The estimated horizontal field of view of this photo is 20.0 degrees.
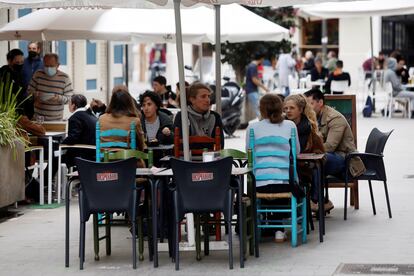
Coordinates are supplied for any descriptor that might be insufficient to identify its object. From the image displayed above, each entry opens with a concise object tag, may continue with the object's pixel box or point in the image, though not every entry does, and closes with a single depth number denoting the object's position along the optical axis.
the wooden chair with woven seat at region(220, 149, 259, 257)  10.62
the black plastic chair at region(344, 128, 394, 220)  12.81
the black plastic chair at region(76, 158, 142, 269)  10.09
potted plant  13.29
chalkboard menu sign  14.29
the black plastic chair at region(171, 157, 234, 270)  9.97
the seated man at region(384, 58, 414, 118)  29.53
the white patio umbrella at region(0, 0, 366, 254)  10.37
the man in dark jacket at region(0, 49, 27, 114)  14.96
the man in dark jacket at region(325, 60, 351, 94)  29.27
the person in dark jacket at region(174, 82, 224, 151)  11.86
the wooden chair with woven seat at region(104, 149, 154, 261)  10.56
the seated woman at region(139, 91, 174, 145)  13.42
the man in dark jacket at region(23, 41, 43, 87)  18.80
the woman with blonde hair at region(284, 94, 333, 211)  12.09
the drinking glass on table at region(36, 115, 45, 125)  15.37
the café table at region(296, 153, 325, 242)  11.48
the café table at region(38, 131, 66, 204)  14.58
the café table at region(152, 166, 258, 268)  10.10
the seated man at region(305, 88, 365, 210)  12.84
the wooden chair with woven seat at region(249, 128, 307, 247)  11.06
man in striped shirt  17.28
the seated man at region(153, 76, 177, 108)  18.84
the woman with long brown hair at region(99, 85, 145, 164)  12.31
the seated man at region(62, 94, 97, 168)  14.51
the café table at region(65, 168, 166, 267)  10.17
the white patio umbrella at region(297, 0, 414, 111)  24.91
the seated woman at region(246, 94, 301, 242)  11.12
